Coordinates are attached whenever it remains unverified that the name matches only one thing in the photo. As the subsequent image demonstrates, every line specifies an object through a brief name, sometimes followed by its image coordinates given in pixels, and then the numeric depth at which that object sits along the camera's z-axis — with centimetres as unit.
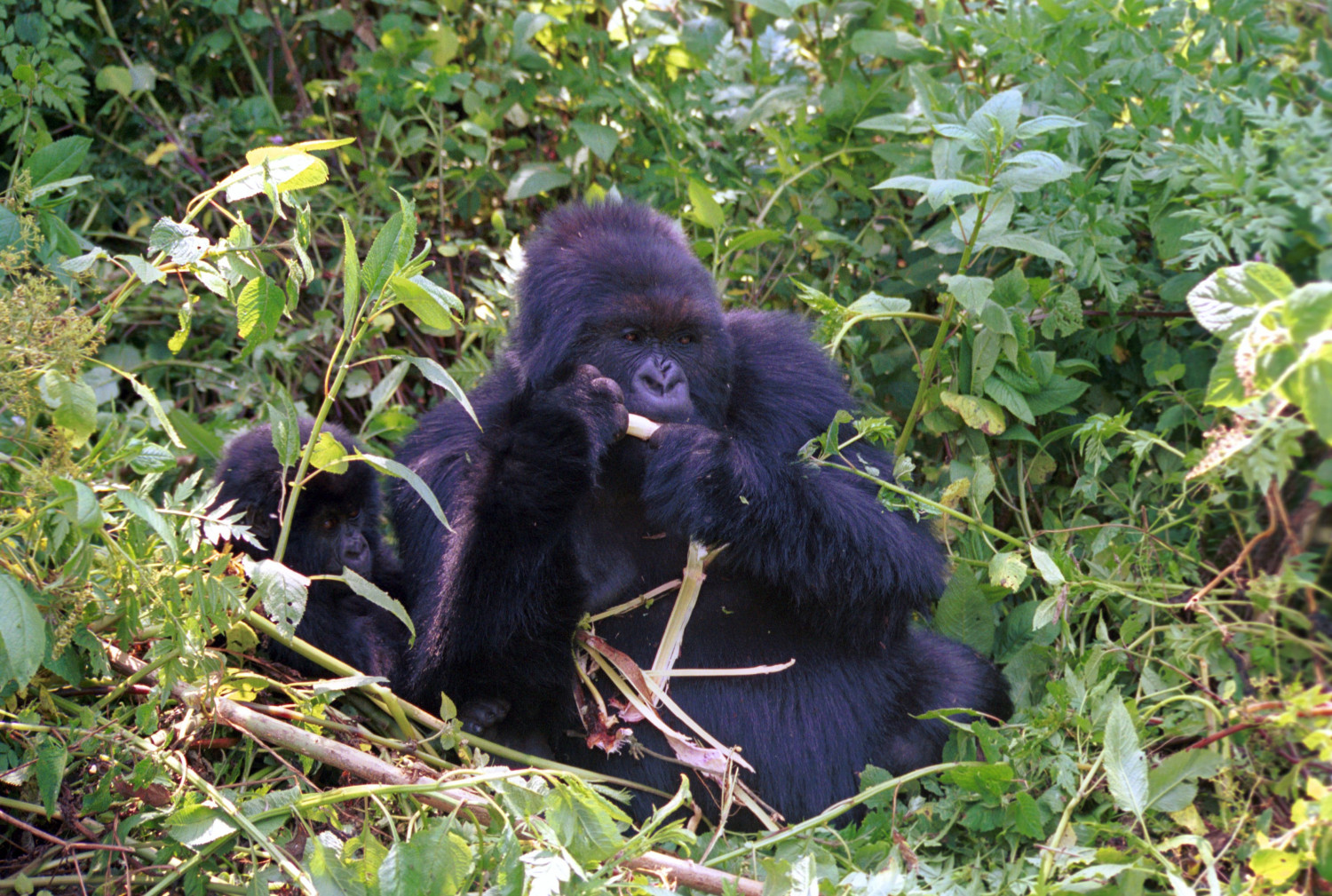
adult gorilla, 547
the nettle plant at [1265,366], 305
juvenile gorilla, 599
